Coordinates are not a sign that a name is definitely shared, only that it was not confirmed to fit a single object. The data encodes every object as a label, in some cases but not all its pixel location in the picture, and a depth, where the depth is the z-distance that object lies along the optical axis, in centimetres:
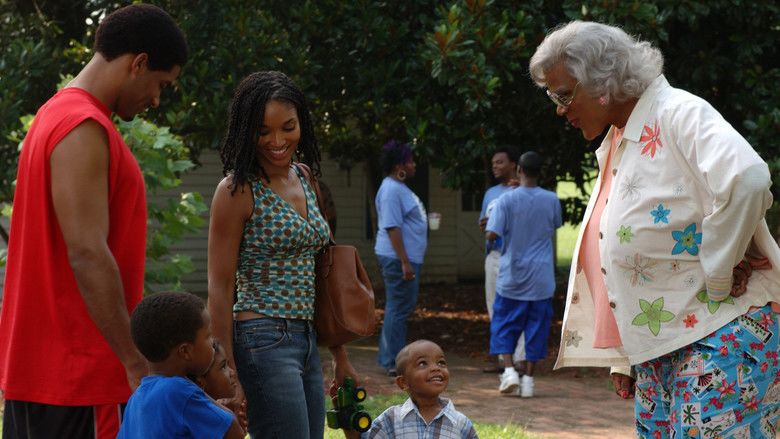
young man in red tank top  323
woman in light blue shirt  1005
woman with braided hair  382
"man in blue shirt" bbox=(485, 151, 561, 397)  947
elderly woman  341
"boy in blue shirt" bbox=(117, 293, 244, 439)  322
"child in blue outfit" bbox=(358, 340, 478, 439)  481
